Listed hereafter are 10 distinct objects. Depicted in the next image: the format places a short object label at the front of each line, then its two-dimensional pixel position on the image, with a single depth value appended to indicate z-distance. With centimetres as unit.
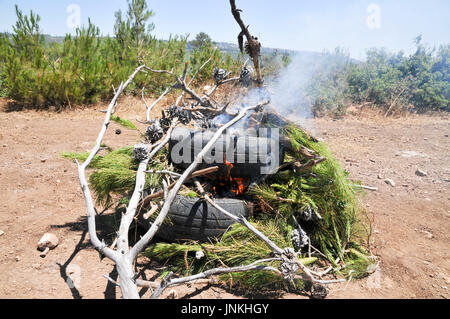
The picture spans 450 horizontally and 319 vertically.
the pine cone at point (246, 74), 322
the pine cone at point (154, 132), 290
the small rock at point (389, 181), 418
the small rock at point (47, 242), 250
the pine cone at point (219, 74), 345
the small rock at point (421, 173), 451
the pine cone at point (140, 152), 259
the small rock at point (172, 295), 207
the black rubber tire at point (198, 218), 243
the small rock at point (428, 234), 295
